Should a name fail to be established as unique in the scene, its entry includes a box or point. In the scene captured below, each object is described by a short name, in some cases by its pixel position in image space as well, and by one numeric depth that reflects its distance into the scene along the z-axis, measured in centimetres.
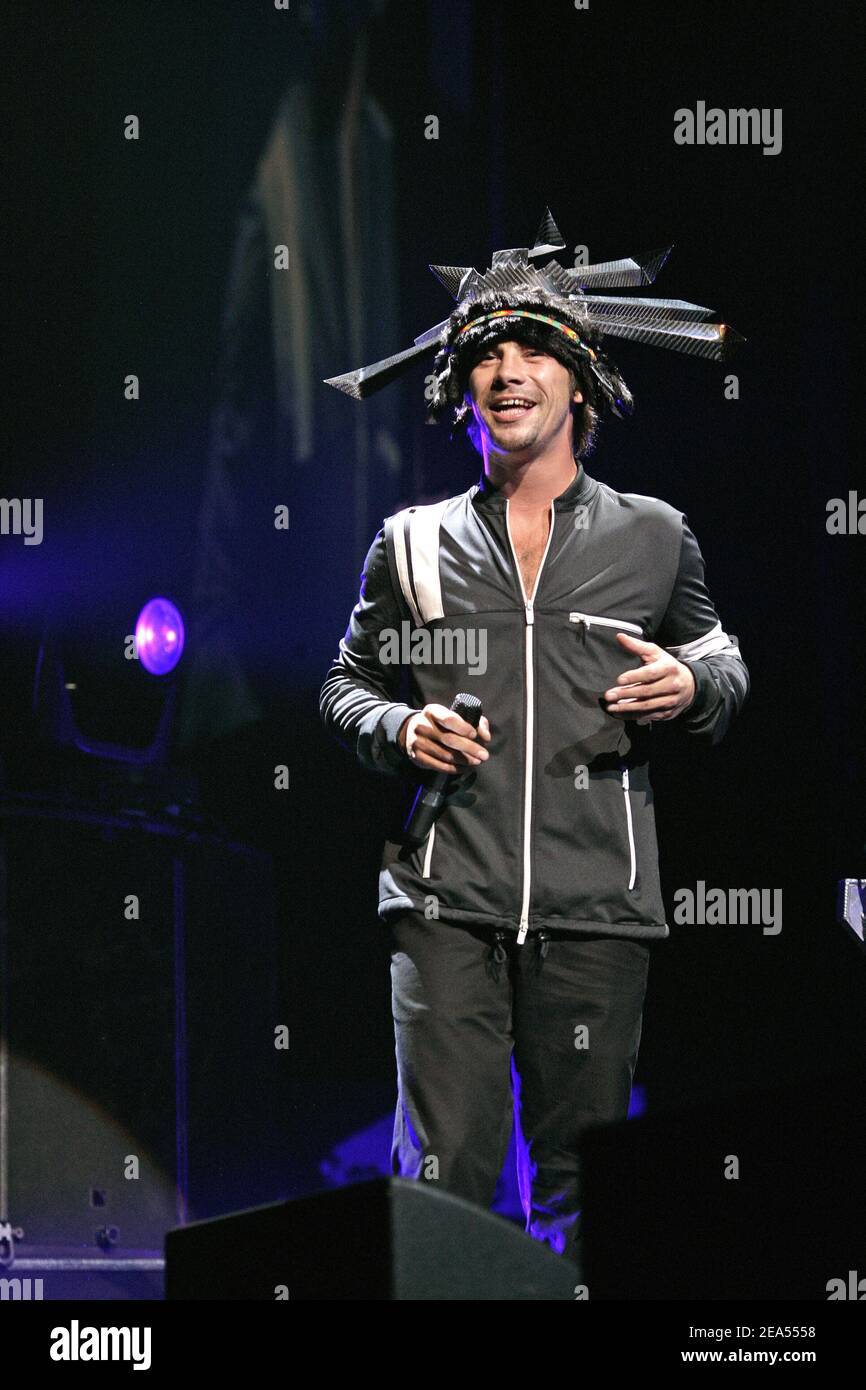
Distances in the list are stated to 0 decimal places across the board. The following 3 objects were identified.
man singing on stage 306
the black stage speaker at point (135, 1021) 373
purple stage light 385
